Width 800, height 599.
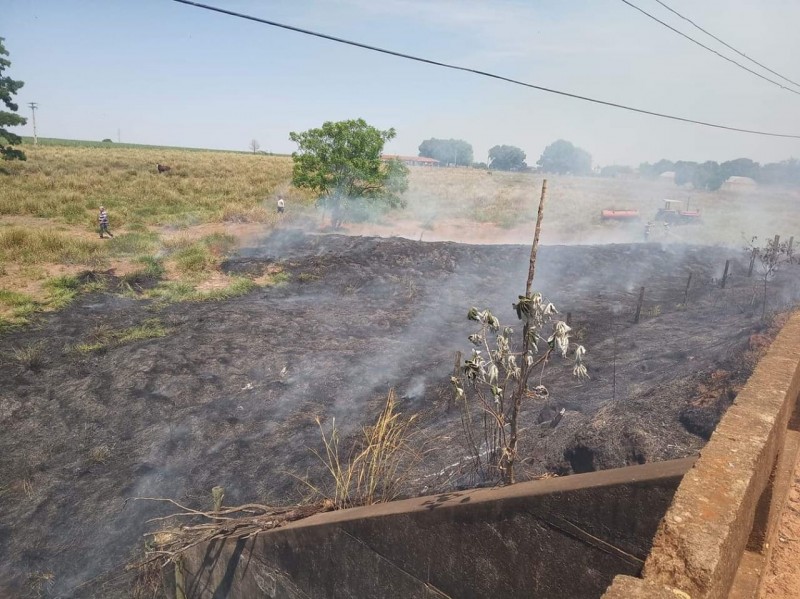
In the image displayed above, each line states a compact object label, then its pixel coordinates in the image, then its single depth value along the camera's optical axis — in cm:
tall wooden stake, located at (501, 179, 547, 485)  342
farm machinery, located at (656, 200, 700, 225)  3228
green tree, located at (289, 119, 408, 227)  2244
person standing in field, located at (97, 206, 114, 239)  1980
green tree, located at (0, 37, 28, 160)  2548
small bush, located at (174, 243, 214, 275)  1664
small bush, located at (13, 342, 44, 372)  990
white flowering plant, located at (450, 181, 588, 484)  322
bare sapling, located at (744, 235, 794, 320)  1459
